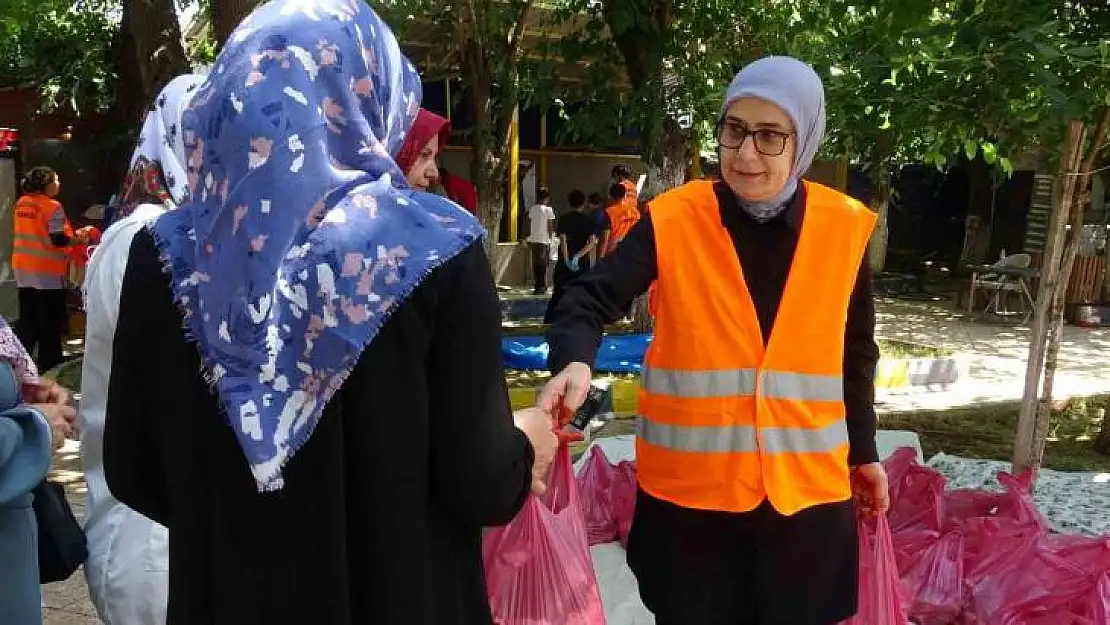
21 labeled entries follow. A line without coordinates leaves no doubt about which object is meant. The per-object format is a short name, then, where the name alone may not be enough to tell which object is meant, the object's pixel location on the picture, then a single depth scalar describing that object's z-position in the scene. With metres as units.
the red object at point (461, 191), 8.98
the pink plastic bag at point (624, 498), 3.65
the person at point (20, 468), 1.72
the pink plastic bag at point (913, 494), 3.31
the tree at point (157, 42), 8.09
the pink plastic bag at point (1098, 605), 2.73
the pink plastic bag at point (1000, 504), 3.25
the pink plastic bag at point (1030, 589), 2.85
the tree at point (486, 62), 7.83
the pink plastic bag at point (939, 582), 3.00
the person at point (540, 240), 13.39
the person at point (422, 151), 2.21
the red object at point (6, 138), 9.09
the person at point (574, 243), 9.46
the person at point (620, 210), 9.49
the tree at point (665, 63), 7.44
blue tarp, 7.85
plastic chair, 12.16
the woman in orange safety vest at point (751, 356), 2.00
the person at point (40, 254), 7.36
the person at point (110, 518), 1.84
